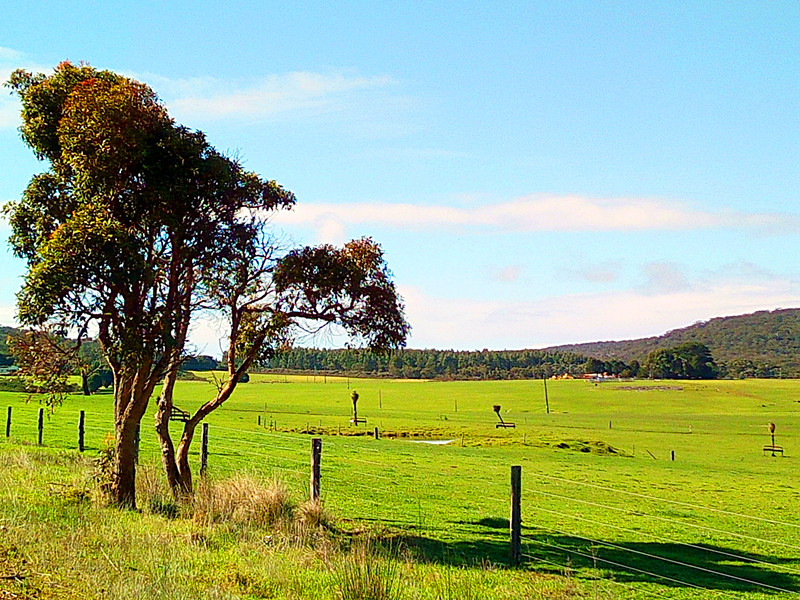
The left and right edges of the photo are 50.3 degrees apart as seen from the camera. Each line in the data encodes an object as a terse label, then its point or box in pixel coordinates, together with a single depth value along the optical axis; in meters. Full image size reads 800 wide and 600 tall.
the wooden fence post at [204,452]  21.62
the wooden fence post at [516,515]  12.24
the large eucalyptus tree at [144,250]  14.40
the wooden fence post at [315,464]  15.87
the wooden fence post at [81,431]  28.63
